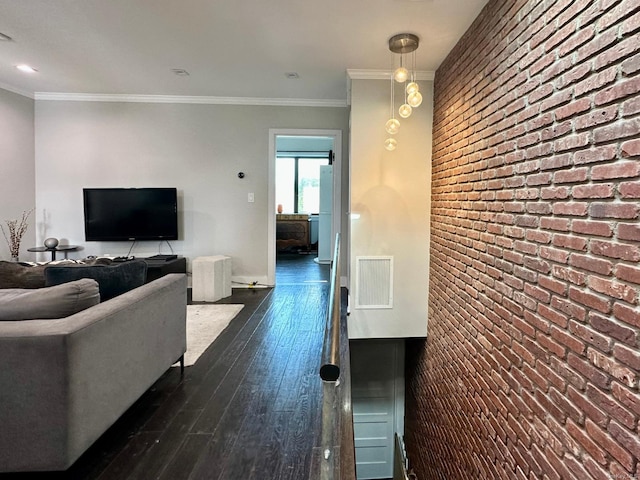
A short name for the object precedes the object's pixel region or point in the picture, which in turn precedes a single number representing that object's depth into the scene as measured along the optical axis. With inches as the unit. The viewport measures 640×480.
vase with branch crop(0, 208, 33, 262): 173.5
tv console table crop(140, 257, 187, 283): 163.9
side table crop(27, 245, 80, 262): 177.3
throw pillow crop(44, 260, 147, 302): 83.0
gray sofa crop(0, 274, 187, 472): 58.1
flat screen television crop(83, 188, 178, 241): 183.9
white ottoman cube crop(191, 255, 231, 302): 170.6
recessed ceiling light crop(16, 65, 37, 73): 149.0
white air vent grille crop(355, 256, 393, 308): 145.6
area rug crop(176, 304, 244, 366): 115.3
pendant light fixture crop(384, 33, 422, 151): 94.6
